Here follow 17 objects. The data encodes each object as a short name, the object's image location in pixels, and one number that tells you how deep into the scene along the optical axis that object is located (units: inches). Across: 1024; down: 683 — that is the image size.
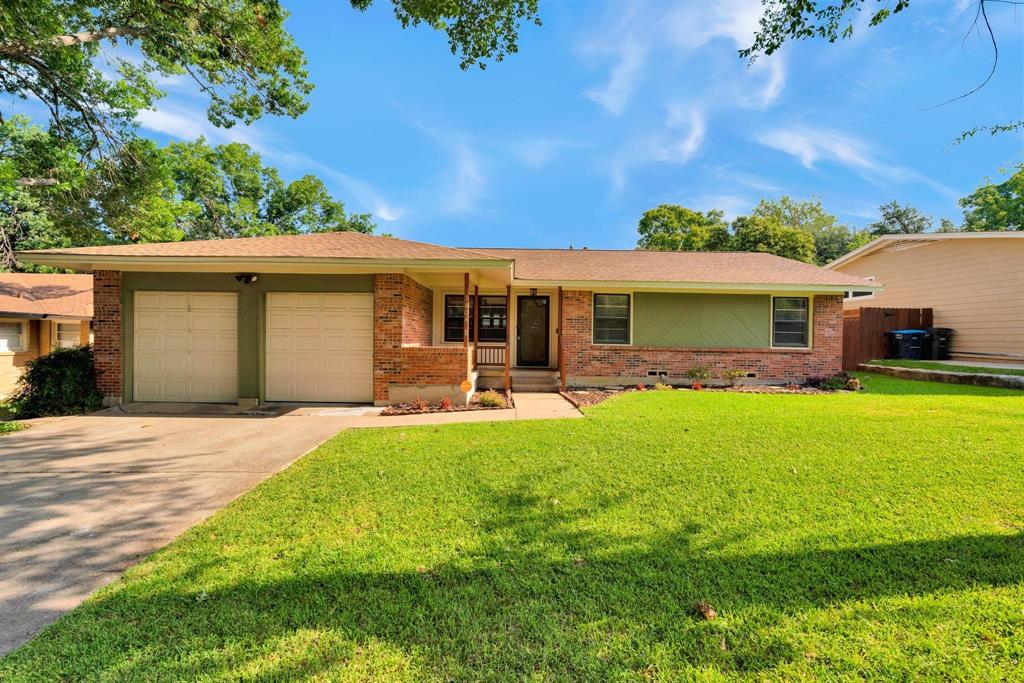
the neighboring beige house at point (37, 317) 494.9
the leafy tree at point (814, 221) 1540.4
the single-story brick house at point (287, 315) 323.9
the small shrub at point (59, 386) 302.0
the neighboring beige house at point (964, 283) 492.1
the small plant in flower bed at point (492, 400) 326.3
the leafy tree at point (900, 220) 1401.3
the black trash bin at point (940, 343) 550.9
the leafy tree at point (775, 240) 1088.8
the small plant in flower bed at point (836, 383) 402.0
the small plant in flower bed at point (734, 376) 436.1
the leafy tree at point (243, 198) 952.9
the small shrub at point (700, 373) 434.6
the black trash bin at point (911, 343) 548.1
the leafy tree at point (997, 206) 1008.9
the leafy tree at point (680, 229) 1195.9
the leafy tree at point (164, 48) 249.6
